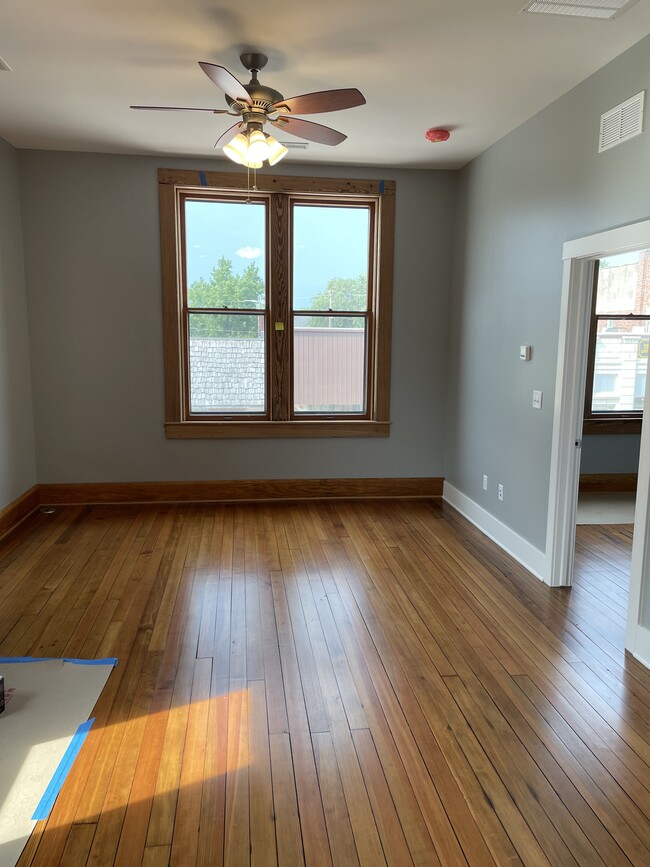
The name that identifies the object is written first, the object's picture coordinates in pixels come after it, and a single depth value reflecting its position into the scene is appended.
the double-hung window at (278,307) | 5.34
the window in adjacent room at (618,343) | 6.05
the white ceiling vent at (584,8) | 2.58
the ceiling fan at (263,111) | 2.84
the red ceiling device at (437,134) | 4.33
